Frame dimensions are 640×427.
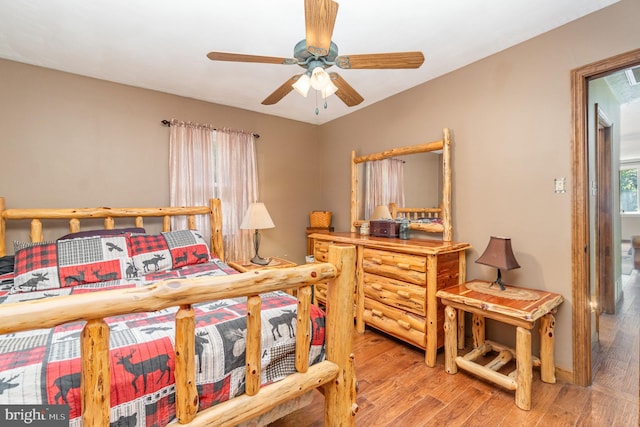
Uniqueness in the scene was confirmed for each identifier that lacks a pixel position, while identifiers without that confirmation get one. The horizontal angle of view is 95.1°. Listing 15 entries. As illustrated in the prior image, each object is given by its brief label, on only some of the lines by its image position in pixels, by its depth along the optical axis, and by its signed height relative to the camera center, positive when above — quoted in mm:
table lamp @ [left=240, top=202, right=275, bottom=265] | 3094 -78
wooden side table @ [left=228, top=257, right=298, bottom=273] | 2934 -540
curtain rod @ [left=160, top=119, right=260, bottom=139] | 3046 +960
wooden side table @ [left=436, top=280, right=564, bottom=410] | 1760 -790
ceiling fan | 1469 +865
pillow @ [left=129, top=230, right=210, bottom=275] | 2367 -312
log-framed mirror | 2605 +33
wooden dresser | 2257 -610
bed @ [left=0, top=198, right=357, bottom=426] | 876 -514
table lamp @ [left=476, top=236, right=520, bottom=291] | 2006 -323
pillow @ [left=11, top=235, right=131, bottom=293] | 1965 -345
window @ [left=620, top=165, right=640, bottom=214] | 5273 +316
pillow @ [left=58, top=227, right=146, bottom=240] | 2393 -151
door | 2861 -149
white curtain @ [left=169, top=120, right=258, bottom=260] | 3115 +450
